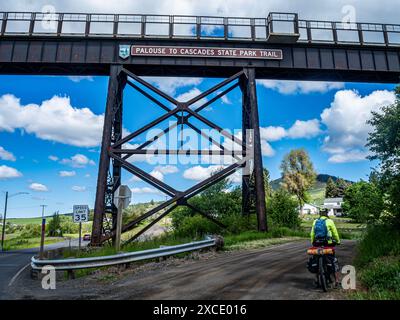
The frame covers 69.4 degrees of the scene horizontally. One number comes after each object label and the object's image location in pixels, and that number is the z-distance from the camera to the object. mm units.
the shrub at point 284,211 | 25438
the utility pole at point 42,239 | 9352
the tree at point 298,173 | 55656
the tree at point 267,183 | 51462
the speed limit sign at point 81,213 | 13559
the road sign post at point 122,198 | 9953
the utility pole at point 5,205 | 38278
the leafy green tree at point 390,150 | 8797
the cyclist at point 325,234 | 6137
